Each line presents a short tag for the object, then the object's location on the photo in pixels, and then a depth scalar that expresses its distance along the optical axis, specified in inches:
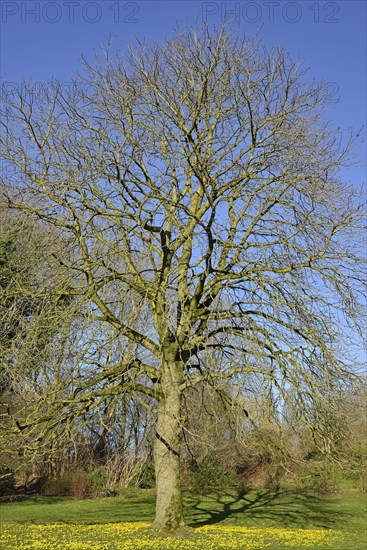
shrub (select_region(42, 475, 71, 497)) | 1099.9
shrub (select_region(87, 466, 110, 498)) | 1044.0
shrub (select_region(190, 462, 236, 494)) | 1076.5
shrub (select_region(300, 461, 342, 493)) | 1039.0
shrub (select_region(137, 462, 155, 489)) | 1078.4
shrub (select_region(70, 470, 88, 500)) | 1045.2
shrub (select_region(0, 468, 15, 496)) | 1041.2
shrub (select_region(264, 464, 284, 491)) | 1131.9
